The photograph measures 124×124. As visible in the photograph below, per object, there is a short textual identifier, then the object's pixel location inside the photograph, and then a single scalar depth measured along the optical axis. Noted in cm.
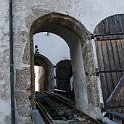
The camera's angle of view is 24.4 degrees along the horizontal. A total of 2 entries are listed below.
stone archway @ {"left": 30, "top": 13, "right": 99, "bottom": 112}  795
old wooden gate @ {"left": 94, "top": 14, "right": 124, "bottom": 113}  747
